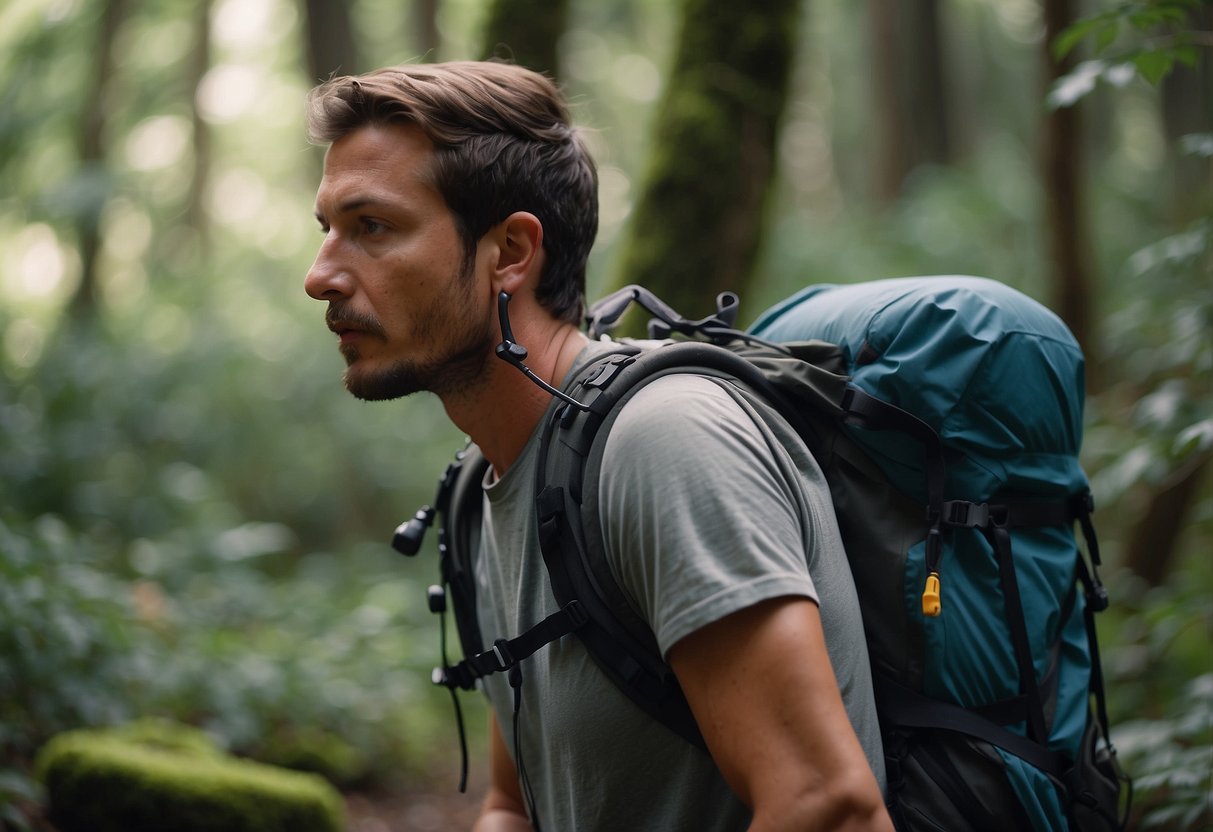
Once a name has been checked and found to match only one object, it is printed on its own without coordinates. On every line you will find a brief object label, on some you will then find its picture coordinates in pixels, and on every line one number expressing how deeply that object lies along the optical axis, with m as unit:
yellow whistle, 1.78
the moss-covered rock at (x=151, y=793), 3.68
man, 1.58
